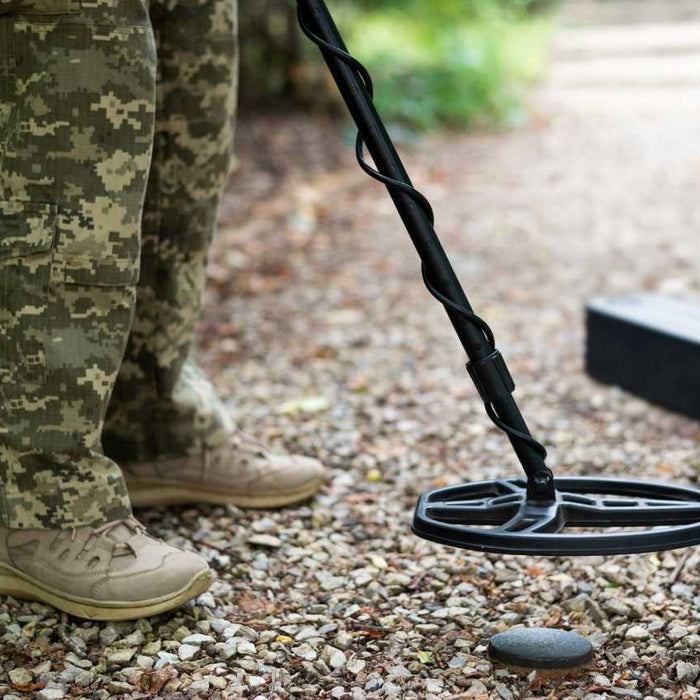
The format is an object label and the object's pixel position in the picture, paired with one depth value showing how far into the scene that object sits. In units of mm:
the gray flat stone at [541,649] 1555
